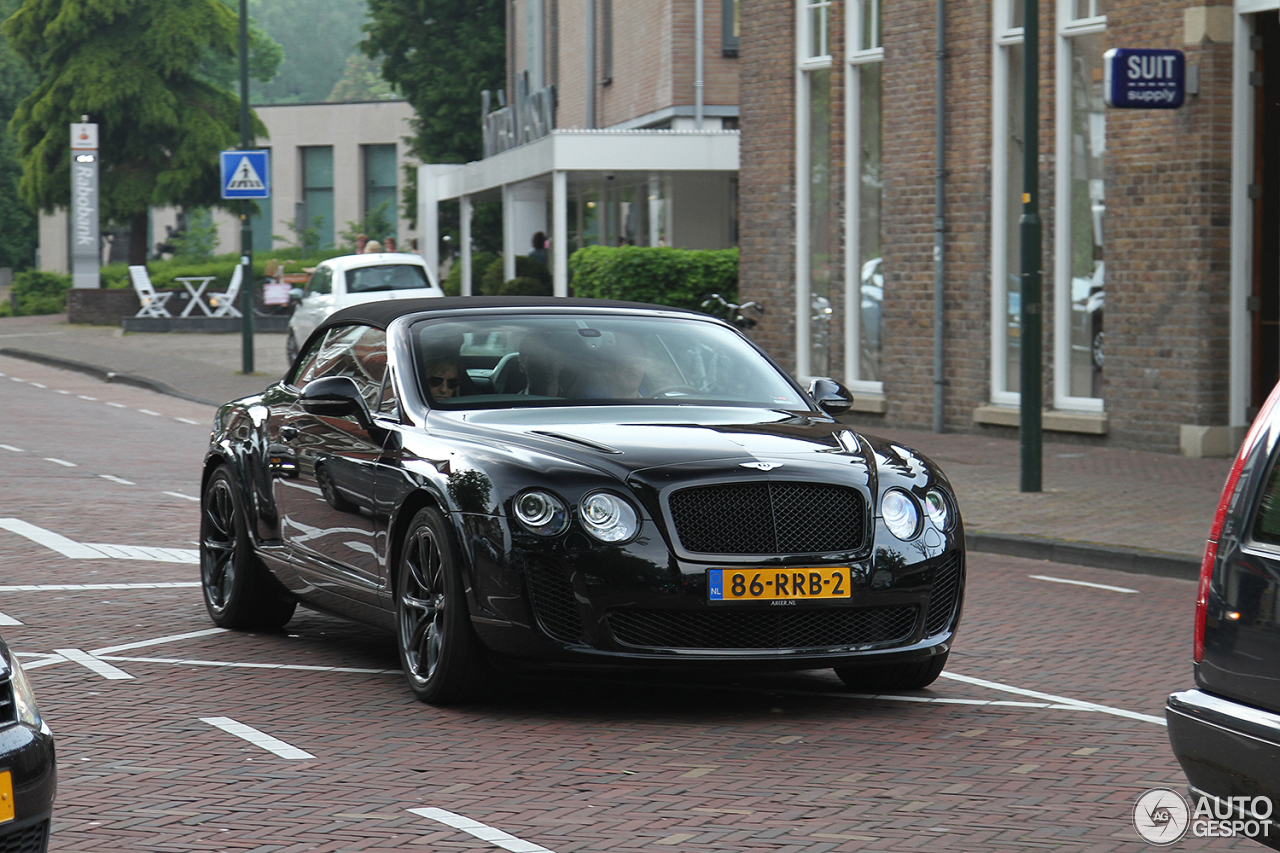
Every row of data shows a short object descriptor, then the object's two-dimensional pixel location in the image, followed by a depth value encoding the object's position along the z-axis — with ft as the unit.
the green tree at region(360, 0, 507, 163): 181.27
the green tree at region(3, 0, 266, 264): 170.19
